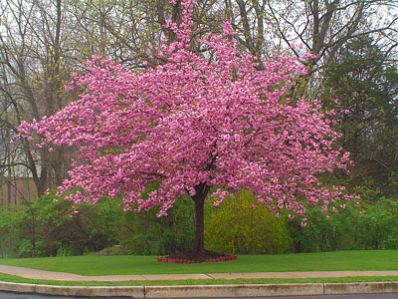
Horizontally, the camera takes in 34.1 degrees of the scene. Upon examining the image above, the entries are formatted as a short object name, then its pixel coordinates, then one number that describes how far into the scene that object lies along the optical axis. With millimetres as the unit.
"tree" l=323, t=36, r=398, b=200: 27703
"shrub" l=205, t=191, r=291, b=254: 19375
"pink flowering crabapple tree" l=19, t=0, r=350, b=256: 14344
